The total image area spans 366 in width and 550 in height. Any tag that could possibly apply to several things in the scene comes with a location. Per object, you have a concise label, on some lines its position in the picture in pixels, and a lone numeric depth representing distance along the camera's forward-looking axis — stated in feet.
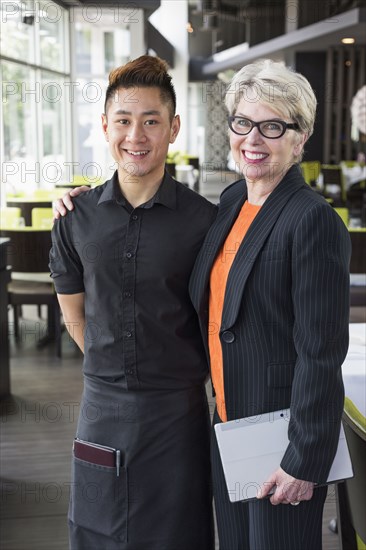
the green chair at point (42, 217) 17.90
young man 5.24
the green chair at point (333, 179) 36.93
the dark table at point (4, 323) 12.87
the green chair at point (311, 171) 36.32
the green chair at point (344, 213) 14.96
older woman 4.43
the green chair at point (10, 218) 18.12
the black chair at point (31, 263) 15.29
